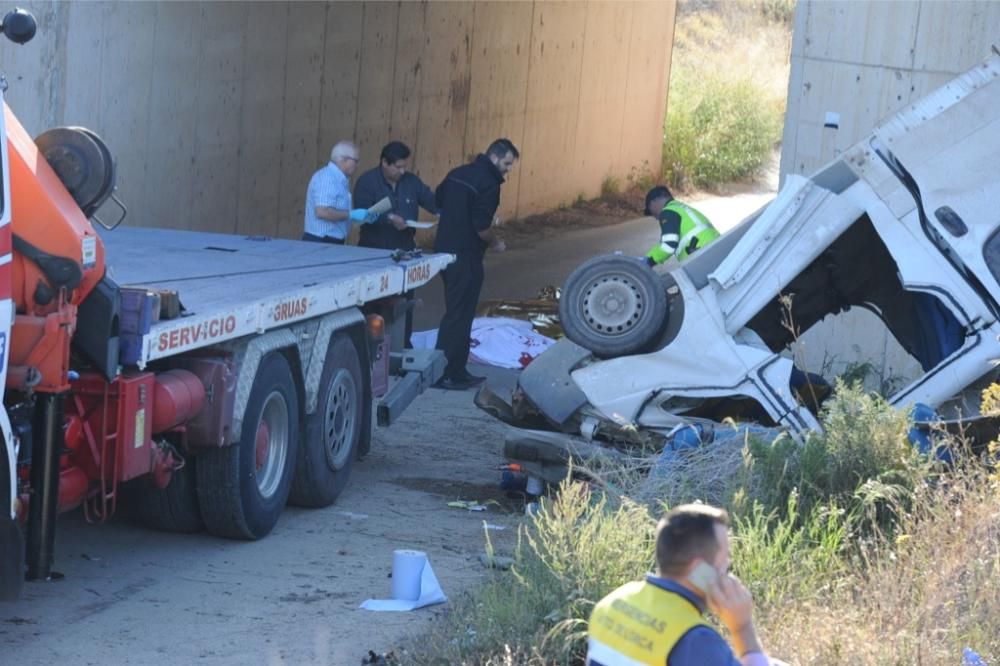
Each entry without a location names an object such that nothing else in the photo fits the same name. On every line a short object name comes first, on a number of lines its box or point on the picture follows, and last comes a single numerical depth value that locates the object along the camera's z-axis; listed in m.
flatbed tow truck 12.79
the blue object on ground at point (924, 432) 15.36
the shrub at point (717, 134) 59.75
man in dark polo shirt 25.27
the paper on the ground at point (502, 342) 28.33
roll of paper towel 14.20
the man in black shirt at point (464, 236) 25.70
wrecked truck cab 16.73
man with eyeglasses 24.23
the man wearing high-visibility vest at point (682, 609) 7.40
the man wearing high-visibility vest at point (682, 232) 22.98
